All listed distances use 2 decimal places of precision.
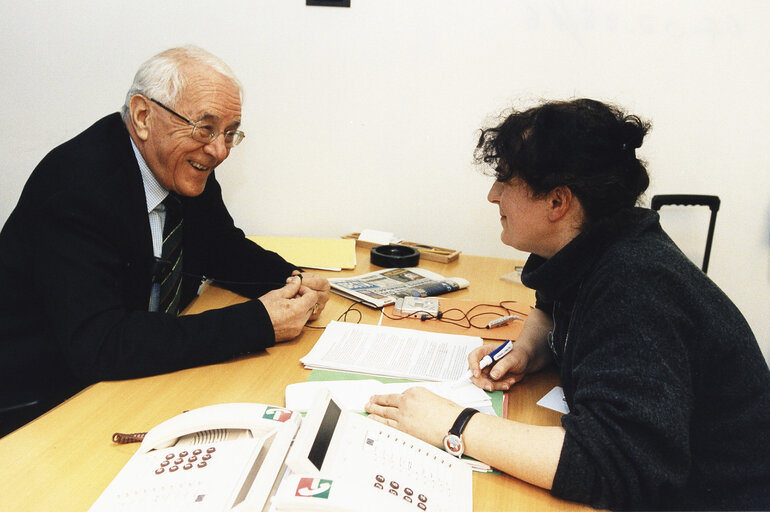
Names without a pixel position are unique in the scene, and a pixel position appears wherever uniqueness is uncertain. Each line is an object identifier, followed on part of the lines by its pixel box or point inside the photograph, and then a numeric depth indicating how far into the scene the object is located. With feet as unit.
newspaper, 5.27
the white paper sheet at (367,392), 3.37
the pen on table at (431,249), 6.80
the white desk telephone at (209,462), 2.23
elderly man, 3.60
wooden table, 2.57
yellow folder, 6.35
